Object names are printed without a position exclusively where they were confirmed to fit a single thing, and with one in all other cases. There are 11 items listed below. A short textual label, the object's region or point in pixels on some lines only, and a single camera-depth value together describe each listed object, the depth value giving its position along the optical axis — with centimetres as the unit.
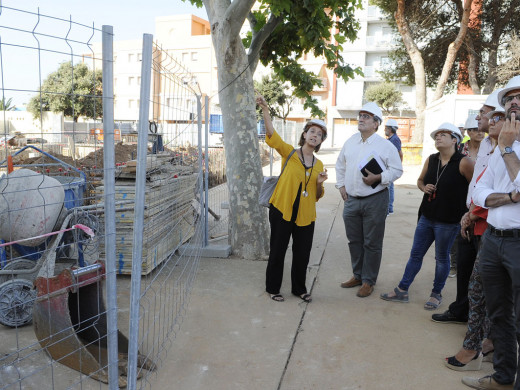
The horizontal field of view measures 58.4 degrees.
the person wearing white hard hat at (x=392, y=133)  864
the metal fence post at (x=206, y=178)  565
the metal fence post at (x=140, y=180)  232
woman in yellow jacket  436
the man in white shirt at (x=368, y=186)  454
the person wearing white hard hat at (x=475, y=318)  324
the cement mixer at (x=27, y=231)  353
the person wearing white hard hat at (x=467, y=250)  356
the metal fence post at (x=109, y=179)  218
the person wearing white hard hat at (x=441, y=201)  412
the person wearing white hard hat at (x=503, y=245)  264
